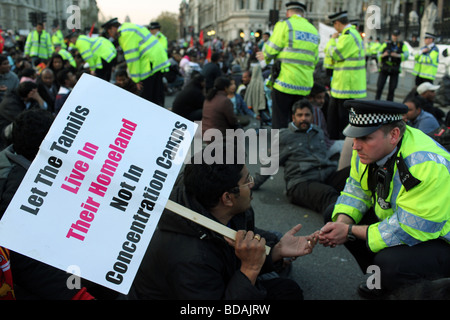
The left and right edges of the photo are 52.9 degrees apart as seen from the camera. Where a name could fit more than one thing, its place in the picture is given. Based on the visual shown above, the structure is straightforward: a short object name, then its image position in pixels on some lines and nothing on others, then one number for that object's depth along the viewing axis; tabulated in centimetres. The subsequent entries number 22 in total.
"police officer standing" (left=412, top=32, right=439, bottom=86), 1109
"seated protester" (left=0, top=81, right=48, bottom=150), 559
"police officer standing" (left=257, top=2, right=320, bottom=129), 608
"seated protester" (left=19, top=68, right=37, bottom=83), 815
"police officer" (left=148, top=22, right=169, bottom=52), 1109
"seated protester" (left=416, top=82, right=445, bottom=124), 643
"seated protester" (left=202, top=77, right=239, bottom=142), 683
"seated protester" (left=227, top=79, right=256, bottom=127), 863
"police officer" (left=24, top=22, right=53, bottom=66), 1705
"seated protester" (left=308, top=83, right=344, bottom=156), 556
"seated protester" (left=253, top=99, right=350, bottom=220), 468
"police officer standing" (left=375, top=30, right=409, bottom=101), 1134
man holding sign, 196
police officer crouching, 238
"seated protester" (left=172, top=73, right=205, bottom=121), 789
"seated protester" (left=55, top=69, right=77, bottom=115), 707
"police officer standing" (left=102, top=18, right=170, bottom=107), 760
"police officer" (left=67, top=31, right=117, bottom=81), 1063
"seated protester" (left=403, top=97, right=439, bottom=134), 529
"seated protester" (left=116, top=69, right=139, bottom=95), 713
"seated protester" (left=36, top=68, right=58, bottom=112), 724
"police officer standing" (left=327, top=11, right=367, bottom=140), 658
